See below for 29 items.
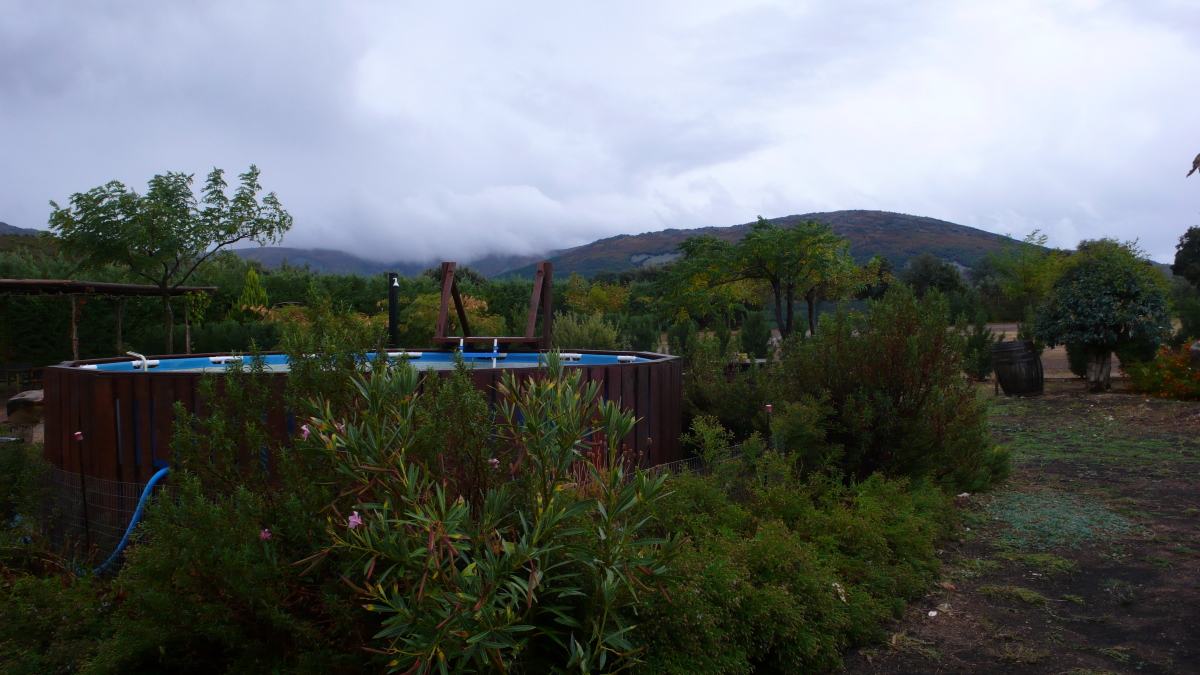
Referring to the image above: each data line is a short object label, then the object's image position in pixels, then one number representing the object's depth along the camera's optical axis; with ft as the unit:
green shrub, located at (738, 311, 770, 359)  43.74
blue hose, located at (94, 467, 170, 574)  11.65
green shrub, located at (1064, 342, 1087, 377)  38.68
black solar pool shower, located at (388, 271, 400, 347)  31.58
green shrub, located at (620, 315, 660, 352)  42.55
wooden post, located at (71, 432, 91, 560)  13.62
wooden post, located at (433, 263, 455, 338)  26.76
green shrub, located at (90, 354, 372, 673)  7.20
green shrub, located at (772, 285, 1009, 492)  15.76
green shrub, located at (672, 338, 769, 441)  19.34
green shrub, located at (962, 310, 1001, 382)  42.19
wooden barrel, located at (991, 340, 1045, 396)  36.04
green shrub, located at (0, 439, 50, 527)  13.32
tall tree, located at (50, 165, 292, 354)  40.78
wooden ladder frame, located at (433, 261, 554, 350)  27.14
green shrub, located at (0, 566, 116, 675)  8.70
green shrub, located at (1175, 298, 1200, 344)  44.86
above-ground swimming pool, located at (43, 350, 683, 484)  13.32
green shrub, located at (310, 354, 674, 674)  5.97
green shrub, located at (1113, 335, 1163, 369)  35.17
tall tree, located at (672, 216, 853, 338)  42.68
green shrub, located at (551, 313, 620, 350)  37.29
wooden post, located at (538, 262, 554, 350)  27.27
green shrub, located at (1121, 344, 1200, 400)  30.58
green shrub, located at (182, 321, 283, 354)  45.73
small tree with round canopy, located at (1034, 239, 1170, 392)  34.86
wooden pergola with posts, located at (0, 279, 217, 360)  33.17
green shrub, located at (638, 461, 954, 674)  7.97
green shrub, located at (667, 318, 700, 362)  24.14
